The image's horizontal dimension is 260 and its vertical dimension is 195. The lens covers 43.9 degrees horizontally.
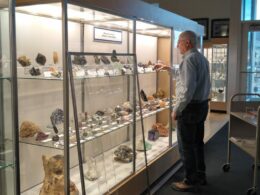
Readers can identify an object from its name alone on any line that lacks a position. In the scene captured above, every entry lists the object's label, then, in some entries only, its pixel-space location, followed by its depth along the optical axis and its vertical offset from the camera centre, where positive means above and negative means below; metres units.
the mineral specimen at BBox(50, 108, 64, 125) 2.66 -0.41
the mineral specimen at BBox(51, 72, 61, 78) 2.49 -0.05
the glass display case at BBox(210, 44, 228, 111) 9.16 -0.24
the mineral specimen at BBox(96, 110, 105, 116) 2.91 -0.42
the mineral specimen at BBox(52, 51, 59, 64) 2.73 +0.08
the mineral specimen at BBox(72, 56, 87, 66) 2.39 +0.05
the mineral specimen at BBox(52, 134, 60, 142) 2.49 -0.55
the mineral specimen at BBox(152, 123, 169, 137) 4.61 -0.89
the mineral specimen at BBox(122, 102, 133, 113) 3.24 -0.40
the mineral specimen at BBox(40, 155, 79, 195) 2.48 -0.86
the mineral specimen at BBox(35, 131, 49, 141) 2.58 -0.56
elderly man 3.34 -0.38
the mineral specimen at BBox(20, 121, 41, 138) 2.54 -0.49
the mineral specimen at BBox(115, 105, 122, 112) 3.18 -0.40
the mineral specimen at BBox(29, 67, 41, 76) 2.55 -0.03
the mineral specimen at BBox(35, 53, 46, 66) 2.67 +0.07
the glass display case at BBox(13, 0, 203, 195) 2.46 -0.24
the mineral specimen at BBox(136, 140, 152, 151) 3.88 -0.94
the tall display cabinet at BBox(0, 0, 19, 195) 2.00 -0.25
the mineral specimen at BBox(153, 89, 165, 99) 4.61 -0.38
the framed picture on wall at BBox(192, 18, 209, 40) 9.33 +1.30
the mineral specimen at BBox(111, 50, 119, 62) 2.87 +0.08
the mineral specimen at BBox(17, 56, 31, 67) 2.48 +0.05
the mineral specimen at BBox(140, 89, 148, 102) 4.16 -0.37
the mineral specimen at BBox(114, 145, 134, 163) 3.23 -0.88
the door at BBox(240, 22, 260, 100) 7.70 +0.21
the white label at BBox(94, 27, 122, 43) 3.26 +0.34
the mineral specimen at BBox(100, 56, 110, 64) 2.83 +0.06
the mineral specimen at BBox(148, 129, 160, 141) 4.45 -0.93
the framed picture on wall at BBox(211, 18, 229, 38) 9.11 +1.13
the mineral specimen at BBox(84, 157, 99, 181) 2.71 -0.88
